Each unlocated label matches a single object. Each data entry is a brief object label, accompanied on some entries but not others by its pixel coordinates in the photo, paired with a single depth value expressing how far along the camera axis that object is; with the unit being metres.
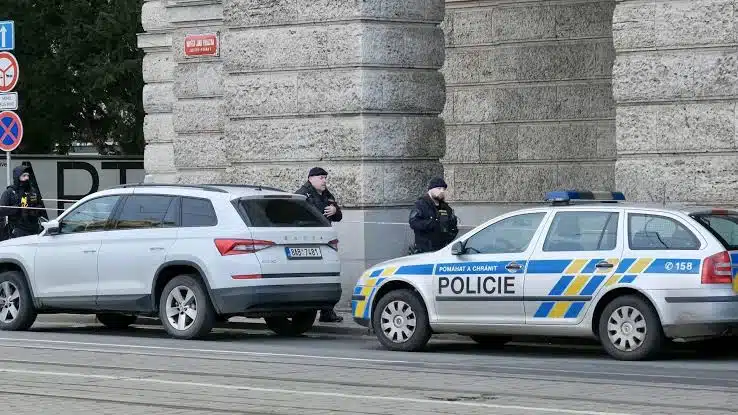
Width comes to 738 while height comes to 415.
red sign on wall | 28.20
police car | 14.66
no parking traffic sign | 24.31
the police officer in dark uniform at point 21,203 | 26.28
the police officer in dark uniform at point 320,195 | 19.62
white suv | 17.39
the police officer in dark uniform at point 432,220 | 18.16
